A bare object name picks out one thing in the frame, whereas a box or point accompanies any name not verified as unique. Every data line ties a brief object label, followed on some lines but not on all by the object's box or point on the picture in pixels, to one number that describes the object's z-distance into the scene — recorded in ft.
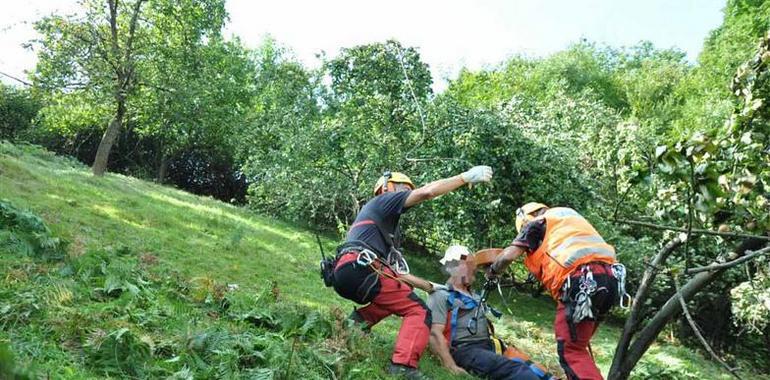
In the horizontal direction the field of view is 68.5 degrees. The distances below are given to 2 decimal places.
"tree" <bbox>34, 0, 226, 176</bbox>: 60.39
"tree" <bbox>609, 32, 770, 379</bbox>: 9.45
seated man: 19.60
